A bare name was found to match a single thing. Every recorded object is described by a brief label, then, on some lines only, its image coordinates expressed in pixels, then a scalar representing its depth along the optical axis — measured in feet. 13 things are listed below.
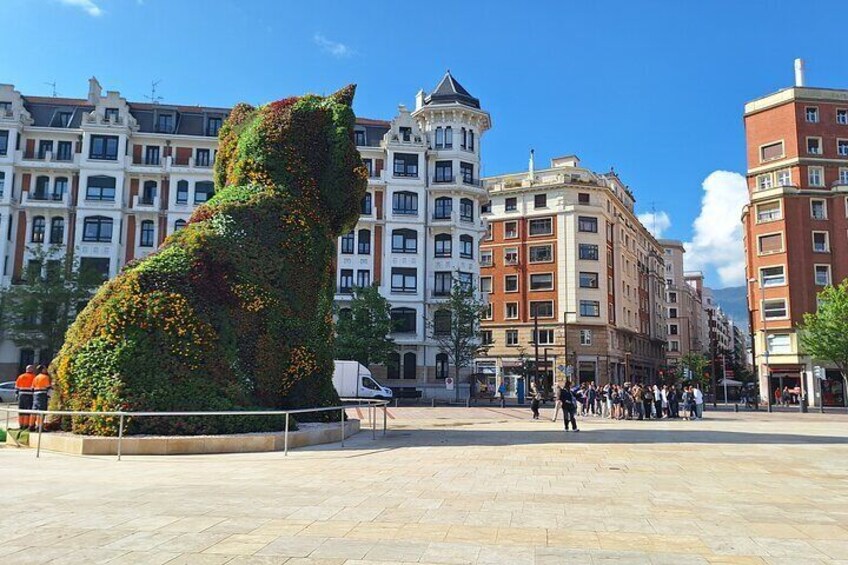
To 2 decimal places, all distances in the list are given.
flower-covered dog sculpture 45.75
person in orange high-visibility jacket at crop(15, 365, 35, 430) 52.96
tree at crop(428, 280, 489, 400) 150.30
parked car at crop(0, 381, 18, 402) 116.88
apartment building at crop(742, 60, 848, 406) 166.91
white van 122.93
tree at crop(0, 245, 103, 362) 138.21
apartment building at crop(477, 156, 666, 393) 199.11
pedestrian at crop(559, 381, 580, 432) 64.49
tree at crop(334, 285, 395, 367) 140.56
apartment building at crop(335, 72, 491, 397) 163.02
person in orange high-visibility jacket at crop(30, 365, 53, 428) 49.62
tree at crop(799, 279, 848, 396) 135.85
